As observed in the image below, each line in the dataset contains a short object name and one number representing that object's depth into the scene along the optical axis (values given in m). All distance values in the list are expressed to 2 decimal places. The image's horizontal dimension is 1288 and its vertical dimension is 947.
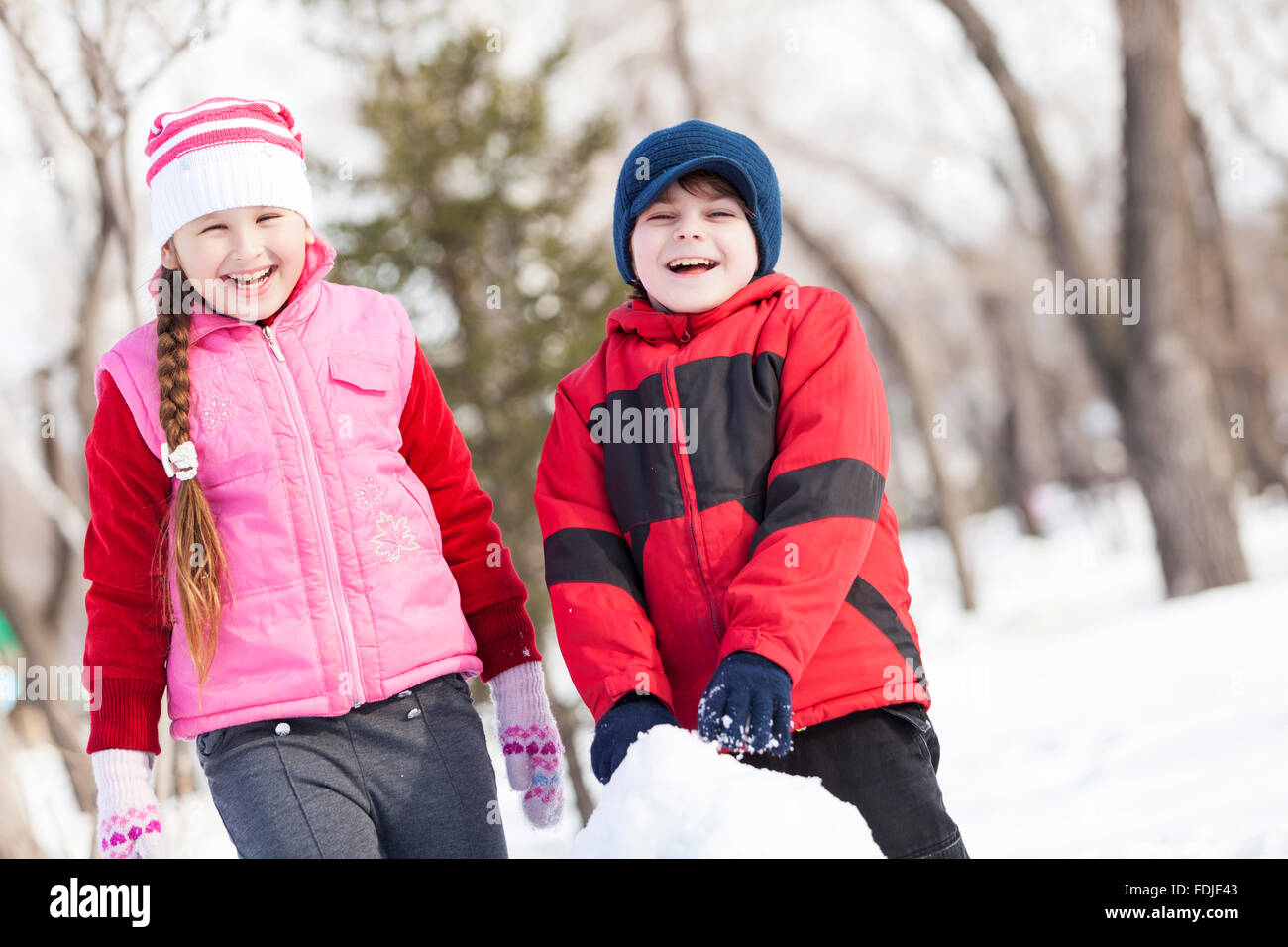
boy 1.98
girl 2.07
